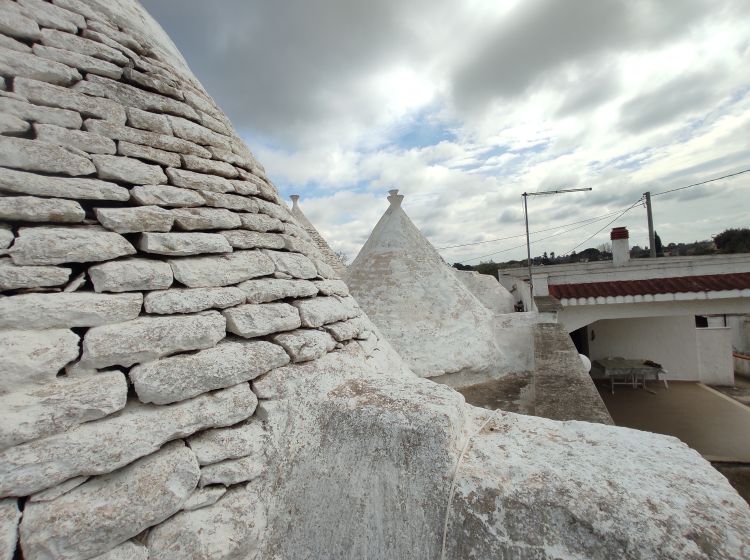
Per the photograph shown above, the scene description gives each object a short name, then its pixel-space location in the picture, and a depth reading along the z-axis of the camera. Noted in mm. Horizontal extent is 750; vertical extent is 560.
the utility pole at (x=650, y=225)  15750
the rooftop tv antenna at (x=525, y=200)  9695
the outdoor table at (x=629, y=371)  9242
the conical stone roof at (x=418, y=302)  5777
